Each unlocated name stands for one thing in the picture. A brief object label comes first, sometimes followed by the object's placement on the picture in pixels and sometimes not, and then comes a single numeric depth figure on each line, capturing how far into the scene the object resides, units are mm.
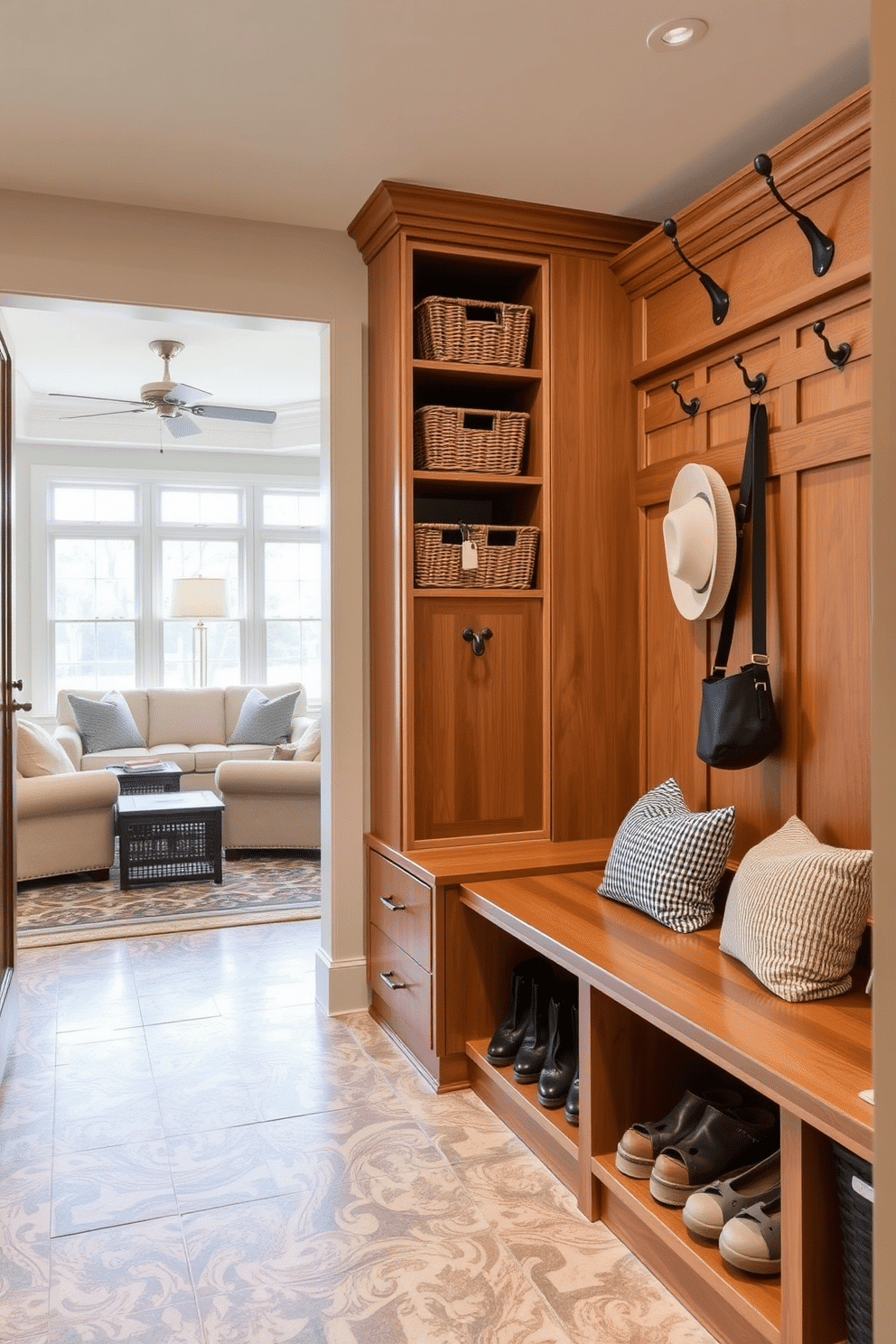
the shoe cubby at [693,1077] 1507
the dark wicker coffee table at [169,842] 5227
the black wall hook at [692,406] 2829
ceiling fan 5484
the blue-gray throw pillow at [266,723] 7316
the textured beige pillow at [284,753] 6204
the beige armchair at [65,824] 5031
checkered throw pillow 2344
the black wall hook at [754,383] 2521
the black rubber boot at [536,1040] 2492
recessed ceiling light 2131
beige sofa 7059
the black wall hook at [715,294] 2643
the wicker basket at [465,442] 3029
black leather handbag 2393
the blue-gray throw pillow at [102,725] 7059
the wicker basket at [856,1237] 1403
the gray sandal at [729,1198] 1762
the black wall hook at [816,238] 2256
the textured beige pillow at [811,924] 1890
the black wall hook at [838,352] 2245
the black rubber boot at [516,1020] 2604
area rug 4445
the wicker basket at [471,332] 3029
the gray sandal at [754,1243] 1652
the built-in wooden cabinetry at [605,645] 2098
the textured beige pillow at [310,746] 5961
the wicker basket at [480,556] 3025
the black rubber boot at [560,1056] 2344
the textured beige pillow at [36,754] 5320
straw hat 2605
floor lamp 7371
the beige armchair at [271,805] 5703
